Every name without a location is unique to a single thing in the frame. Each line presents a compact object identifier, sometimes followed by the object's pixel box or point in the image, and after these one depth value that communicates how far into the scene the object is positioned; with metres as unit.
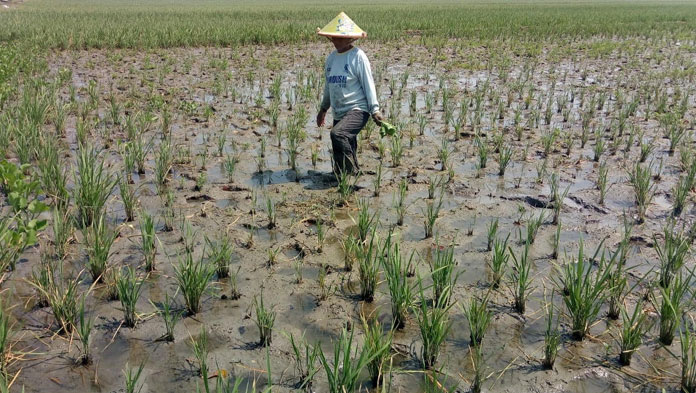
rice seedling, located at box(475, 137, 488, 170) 5.82
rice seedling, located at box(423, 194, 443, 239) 4.23
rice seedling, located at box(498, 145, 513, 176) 5.66
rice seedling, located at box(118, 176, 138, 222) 4.45
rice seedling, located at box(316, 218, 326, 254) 3.99
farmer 5.39
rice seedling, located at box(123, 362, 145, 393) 2.38
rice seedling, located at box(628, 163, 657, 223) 4.57
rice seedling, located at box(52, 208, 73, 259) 3.68
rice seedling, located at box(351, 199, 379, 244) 3.98
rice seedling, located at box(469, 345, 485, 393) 2.61
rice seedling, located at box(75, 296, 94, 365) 2.63
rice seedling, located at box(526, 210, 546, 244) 3.86
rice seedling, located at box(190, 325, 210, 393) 2.27
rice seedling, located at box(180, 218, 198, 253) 3.92
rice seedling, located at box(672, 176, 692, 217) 4.66
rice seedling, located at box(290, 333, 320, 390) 2.55
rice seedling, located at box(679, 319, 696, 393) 2.52
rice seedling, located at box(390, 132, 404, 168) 5.96
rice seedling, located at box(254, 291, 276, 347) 2.92
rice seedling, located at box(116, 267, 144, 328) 2.99
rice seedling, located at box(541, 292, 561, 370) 2.76
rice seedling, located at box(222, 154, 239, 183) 5.41
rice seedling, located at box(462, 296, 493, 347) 2.82
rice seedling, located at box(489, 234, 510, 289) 3.44
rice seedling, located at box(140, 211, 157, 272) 3.67
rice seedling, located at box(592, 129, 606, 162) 6.12
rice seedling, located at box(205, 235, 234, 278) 3.48
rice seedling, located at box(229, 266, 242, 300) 3.45
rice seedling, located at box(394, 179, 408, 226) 4.57
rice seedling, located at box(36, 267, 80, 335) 2.97
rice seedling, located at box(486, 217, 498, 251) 3.91
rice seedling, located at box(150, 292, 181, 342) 2.92
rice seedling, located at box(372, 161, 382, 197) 5.17
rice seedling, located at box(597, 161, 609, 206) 4.97
